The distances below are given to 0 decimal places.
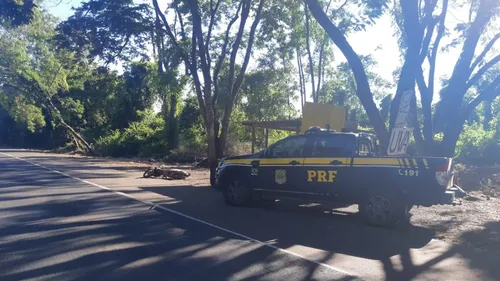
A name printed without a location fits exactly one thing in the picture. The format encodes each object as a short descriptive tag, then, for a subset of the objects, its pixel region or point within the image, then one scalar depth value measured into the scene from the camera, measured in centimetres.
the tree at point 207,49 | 2344
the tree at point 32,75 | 4153
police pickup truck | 934
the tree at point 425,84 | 1355
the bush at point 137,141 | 3753
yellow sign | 1777
